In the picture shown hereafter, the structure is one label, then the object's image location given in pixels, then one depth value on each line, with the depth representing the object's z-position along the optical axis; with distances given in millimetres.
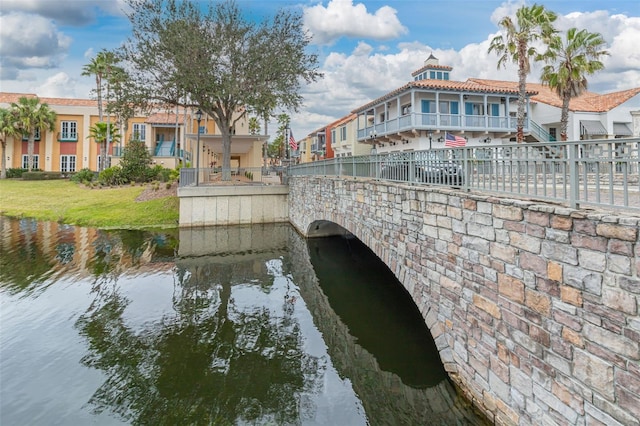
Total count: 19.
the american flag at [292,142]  25844
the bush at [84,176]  33375
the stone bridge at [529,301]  3158
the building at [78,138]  39031
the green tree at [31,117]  39156
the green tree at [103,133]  35781
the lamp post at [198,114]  20370
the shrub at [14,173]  39250
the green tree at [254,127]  57219
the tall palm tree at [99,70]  36594
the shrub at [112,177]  30562
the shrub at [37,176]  37844
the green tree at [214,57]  21547
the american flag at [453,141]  14055
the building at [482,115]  23578
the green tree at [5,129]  38531
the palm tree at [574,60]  19000
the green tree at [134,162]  30781
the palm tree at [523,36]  18844
